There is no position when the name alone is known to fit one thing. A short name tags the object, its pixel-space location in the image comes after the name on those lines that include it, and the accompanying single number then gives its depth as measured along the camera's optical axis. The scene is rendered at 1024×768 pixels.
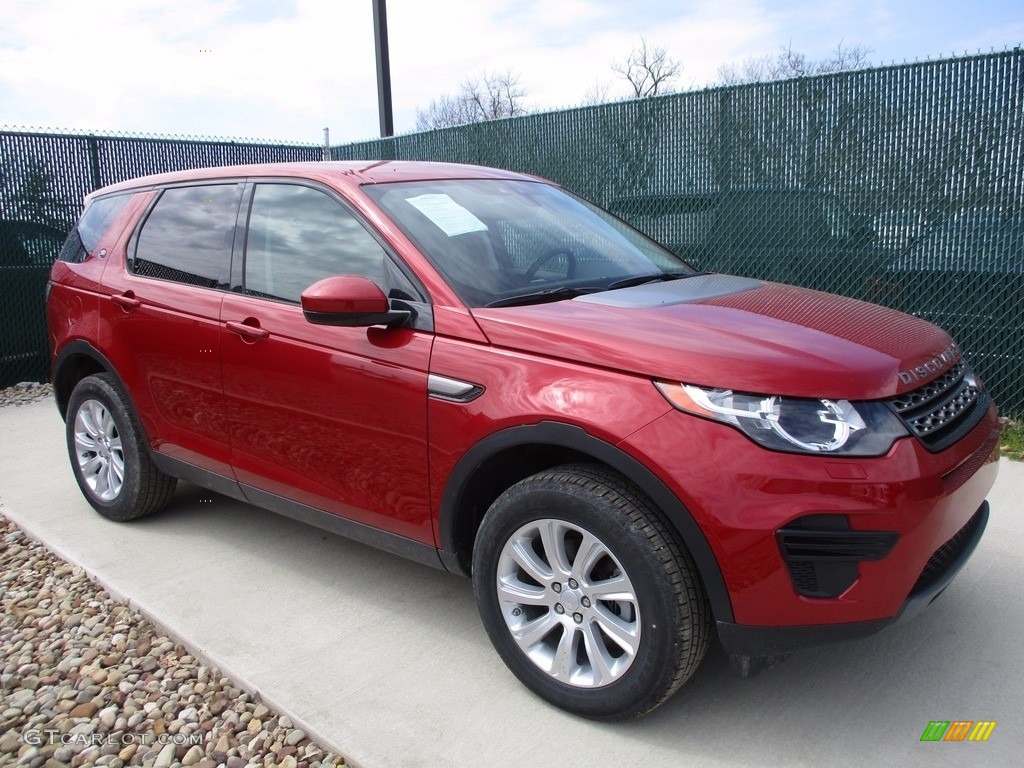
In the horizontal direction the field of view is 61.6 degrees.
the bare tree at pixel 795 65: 30.49
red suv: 2.27
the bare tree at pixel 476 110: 37.44
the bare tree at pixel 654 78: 36.56
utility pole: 10.27
